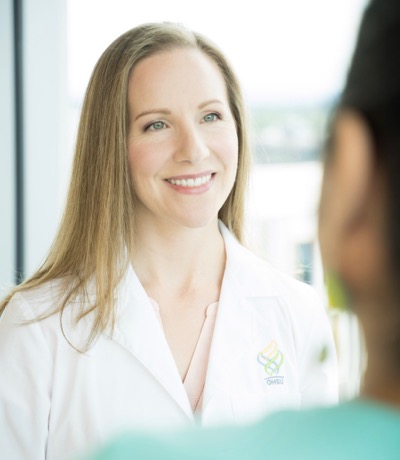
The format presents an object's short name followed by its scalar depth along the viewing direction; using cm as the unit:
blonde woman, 125
